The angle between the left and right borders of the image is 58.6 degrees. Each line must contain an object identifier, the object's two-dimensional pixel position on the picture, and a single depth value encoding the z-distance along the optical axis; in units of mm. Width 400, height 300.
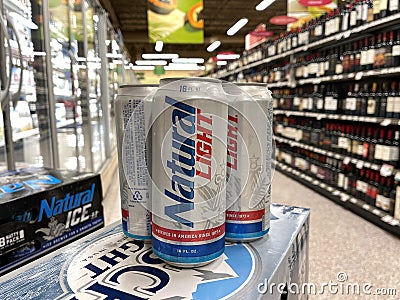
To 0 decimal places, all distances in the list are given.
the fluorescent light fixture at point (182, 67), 23670
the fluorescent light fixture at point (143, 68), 25516
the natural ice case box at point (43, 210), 1028
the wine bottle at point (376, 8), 3302
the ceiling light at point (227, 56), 12277
